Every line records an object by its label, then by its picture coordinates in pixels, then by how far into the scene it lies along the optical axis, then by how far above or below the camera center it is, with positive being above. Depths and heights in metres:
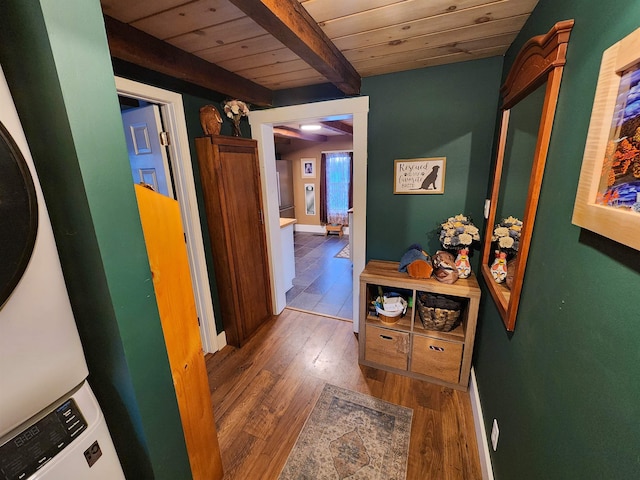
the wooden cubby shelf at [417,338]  1.76 -1.14
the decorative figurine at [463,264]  1.83 -0.61
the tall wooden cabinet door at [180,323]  0.95 -0.56
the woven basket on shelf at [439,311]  1.79 -0.91
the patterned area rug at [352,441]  1.38 -1.50
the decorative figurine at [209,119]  1.89 +0.43
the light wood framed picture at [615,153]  0.51 +0.04
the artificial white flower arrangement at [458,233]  1.76 -0.39
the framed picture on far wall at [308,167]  6.28 +0.26
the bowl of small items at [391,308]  1.96 -0.97
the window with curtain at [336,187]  6.04 -0.22
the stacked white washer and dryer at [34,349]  0.57 -0.39
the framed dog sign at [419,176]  1.96 +0.00
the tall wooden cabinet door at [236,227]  1.97 -0.38
